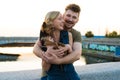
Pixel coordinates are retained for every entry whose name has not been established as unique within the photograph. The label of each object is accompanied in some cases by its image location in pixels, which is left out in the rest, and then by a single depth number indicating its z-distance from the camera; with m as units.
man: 2.02
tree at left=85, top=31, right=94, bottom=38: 57.85
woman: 1.97
